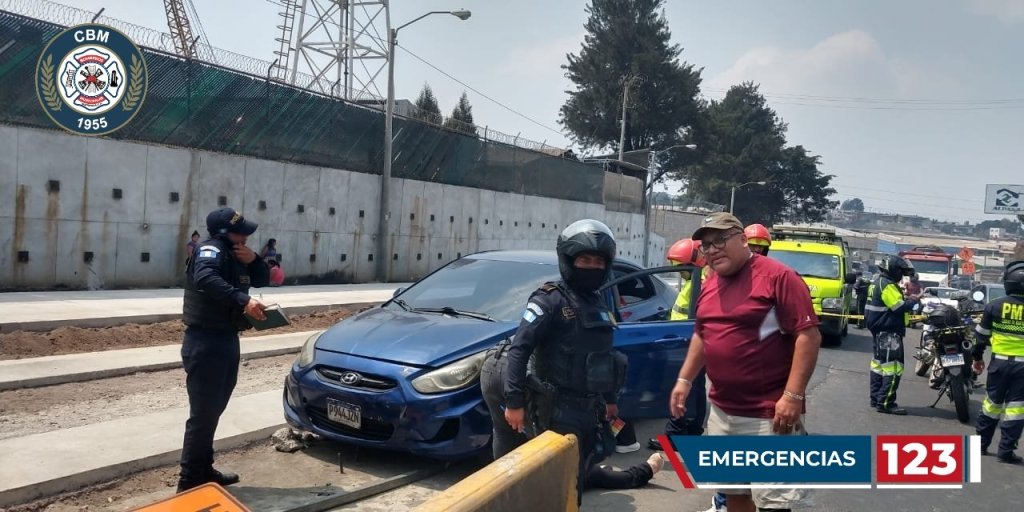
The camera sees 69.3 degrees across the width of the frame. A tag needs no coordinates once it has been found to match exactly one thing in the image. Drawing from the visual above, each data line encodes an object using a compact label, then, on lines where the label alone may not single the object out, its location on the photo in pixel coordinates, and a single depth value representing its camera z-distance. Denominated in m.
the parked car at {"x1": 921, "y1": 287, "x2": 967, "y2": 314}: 24.58
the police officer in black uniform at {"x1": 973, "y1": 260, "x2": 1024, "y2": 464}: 6.12
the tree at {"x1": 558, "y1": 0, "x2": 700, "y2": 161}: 54.06
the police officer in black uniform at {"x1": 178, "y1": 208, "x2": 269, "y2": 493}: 4.25
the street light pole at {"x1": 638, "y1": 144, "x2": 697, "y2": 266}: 38.38
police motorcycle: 7.70
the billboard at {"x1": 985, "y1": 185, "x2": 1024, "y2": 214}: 66.69
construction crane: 30.19
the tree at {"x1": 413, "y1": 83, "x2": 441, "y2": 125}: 39.81
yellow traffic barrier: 2.39
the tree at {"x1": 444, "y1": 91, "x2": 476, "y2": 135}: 43.84
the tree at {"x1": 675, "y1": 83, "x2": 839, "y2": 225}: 63.72
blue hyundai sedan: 4.69
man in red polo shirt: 3.41
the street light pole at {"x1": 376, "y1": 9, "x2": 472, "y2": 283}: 20.75
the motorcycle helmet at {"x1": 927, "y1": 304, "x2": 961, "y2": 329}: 8.18
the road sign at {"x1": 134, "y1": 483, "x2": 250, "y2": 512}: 2.57
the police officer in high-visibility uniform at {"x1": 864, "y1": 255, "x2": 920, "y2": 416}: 7.83
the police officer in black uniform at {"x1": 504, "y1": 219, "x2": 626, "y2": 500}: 3.49
